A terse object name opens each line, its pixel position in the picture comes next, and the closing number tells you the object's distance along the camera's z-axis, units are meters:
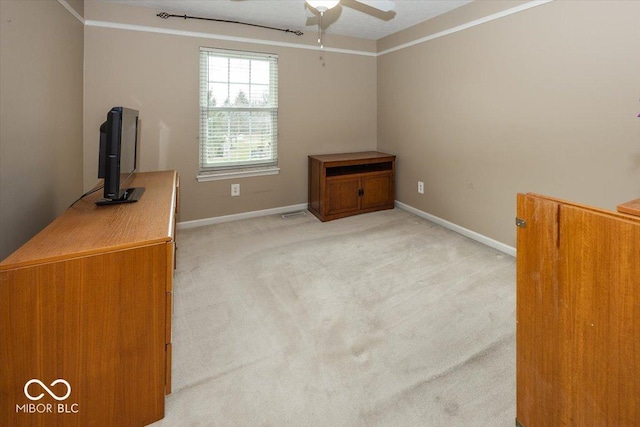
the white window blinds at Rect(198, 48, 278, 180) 3.47
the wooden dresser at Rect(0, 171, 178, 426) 1.06
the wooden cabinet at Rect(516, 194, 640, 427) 0.82
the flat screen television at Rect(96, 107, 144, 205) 1.64
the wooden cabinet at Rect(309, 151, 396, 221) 3.80
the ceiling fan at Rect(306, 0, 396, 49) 2.02
